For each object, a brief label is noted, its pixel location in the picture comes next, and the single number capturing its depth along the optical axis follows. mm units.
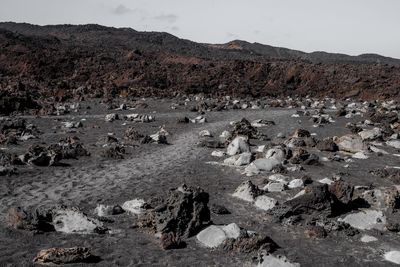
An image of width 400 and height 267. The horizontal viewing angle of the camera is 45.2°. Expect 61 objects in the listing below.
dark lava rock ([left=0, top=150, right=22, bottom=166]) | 12123
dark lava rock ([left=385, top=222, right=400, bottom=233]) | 8445
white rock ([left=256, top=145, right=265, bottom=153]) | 14872
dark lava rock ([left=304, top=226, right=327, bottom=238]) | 8148
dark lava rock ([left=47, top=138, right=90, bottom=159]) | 13398
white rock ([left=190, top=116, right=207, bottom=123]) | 22344
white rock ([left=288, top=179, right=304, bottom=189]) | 10822
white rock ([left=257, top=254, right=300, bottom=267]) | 6891
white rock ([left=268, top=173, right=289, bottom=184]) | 11242
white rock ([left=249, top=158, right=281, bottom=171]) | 12117
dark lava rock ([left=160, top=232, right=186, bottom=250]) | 7461
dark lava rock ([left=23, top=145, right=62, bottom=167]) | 12500
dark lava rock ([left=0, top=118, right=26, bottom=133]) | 17891
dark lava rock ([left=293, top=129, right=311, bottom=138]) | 17234
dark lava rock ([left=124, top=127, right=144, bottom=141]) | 16641
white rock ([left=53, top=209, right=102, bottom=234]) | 7953
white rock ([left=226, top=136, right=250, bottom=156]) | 14164
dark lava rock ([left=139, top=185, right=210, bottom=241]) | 7996
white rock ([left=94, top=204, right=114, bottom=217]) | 8844
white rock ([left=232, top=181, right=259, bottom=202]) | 9977
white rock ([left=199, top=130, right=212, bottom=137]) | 18019
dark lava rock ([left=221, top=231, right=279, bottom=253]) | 7402
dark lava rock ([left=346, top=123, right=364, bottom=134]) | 19284
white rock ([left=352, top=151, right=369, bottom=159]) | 14062
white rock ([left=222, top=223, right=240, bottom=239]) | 7758
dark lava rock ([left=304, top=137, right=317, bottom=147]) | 15508
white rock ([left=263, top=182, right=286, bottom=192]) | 10531
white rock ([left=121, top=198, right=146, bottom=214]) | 9086
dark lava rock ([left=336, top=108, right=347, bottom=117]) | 24547
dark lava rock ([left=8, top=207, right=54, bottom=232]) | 7867
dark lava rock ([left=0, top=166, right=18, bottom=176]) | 11414
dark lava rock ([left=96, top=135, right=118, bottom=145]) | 15993
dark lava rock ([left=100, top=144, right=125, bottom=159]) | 13834
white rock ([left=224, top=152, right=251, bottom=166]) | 12906
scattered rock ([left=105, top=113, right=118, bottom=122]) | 21594
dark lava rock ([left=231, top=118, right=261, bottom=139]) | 17131
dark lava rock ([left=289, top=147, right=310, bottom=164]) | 12984
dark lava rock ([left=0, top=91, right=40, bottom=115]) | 23966
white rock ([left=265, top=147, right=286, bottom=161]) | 13258
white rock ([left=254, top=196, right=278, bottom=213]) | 9414
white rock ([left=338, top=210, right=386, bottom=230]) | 8656
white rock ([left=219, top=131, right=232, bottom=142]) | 17219
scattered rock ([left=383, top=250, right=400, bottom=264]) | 7305
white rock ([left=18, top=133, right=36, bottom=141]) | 16200
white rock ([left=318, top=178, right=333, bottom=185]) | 11341
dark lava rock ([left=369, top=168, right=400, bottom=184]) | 11672
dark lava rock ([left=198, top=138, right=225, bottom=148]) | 15586
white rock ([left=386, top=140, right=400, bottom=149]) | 16169
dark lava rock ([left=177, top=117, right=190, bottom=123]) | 21438
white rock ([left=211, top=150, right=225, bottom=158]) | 14215
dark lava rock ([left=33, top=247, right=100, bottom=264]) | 6734
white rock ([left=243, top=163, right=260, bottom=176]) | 11933
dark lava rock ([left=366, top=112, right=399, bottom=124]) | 21864
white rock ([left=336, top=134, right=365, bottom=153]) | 14829
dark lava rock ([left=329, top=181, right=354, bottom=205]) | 9547
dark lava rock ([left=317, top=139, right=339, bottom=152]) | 14852
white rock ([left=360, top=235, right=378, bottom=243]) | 8062
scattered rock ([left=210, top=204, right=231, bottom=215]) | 9133
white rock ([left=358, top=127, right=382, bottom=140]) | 17016
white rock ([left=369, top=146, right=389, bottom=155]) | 14875
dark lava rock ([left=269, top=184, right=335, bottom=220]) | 8941
